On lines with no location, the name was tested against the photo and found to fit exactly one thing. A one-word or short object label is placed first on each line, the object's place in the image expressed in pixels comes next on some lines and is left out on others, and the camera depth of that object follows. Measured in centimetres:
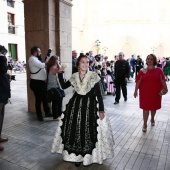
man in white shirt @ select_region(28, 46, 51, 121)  494
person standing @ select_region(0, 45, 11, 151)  355
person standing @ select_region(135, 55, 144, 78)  1407
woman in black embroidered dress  297
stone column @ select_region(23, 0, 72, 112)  542
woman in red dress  434
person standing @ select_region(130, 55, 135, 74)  1502
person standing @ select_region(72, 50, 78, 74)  728
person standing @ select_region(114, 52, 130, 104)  714
